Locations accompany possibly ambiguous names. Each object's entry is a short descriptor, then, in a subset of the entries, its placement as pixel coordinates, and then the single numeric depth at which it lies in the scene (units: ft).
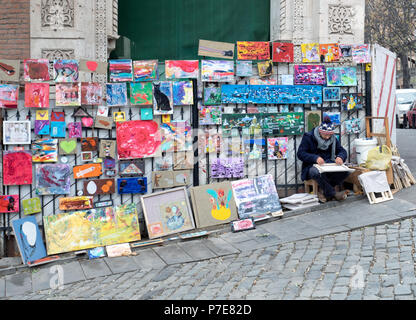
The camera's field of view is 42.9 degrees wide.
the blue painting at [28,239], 21.84
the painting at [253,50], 25.67
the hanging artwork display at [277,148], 26.18
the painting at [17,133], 22.93
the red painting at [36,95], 22.85
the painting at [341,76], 26.78
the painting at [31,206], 23.04
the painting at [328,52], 26.76
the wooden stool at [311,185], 25.45
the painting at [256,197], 24.73
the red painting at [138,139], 24.00
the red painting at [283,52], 26.09
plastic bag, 25.27
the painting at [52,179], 23.20
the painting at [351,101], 27.12
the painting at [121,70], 24.04
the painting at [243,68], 25.55
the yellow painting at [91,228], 22.56
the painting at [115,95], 23.86
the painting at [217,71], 25.05
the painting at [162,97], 24.31
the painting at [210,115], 25.20
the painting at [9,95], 22.77
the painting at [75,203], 23.32
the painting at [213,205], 24.14
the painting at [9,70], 23.02
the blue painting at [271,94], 25.53
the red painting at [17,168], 23.00
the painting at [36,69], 23.27
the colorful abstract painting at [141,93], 23.99
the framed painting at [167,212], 23.64
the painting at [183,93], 24.62
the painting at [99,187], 23.67
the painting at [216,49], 25.11
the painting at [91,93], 23.49
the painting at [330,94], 26.78
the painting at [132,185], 23.97
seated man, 24.84
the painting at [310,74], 26.35
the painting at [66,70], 23.41
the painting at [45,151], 23.20
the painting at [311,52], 26.30
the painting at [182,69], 24.63
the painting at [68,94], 23.22
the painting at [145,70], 24.23
